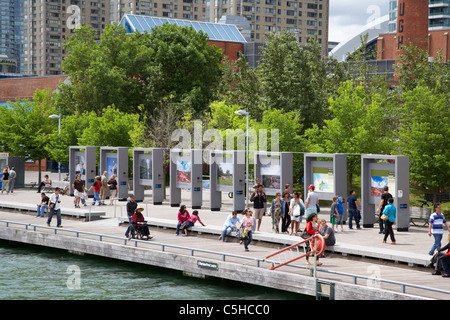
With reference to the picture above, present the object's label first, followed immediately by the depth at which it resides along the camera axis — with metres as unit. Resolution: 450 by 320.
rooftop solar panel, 81.31
